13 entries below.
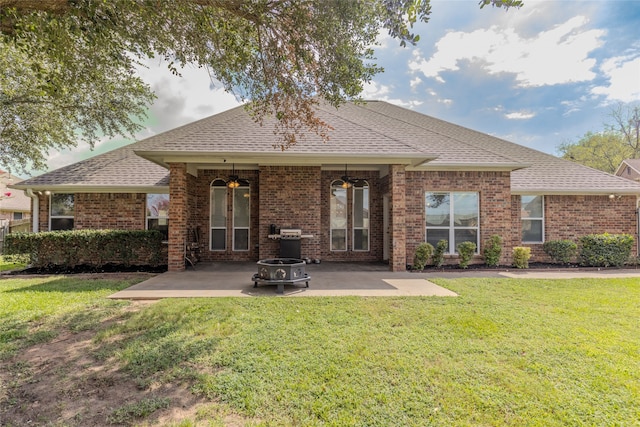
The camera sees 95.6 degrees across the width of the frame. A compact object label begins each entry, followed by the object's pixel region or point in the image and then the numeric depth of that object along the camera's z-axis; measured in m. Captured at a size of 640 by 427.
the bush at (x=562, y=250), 9.64
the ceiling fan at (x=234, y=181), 9.51
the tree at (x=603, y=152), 31.41
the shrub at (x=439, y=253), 8.99
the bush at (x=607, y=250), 9.41
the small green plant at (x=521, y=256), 9.11
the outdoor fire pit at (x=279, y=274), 6.20
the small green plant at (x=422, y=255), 8.62
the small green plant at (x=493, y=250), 9.11
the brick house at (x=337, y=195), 8.32
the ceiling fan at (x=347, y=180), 9.84
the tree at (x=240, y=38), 3.76
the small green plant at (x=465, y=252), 8.84
